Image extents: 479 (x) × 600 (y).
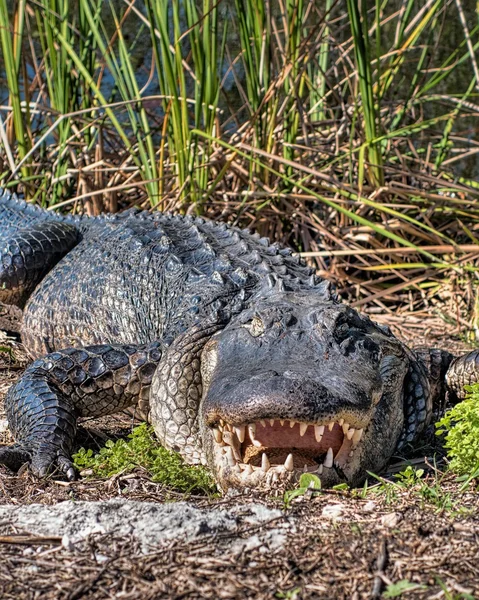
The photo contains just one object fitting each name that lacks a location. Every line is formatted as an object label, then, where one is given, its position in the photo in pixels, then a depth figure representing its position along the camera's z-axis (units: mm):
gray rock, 5285
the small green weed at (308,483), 6192
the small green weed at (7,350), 10570
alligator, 6578
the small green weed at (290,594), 4605
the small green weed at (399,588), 4582
